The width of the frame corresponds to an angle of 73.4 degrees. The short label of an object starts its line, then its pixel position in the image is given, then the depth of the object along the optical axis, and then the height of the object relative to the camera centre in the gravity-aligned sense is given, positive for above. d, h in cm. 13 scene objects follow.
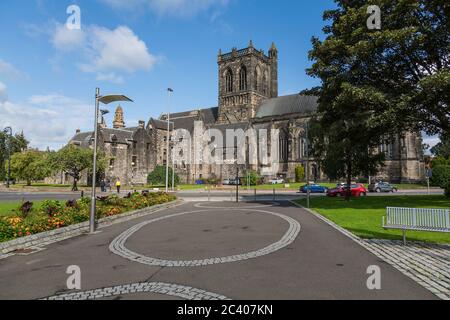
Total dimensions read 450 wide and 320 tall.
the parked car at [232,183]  6648 -154
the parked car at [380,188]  4166 -170
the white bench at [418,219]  929 -141
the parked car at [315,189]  4278 -188
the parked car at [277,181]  6692 -115
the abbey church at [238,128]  6144 +1118
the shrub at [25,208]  1138 -123
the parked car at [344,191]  3213 -164
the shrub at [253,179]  6002 -61
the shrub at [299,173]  6694 +63
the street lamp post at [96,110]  1240 +288
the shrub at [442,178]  2570 -21
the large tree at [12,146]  7162 +927
